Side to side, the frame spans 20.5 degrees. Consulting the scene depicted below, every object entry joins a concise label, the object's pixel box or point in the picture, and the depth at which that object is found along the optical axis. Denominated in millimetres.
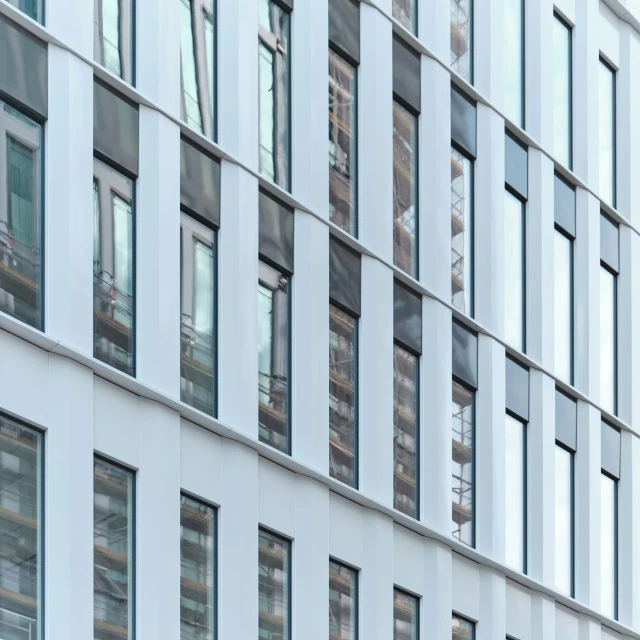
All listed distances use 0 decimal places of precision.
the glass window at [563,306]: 28625
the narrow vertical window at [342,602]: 21953
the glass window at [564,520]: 27609
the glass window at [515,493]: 26344
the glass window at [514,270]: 27259
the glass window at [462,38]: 26906
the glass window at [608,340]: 30031
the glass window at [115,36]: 19641
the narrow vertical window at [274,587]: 20750
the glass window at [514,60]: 28297
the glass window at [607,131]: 31109
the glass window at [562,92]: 29719
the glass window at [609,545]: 28922
